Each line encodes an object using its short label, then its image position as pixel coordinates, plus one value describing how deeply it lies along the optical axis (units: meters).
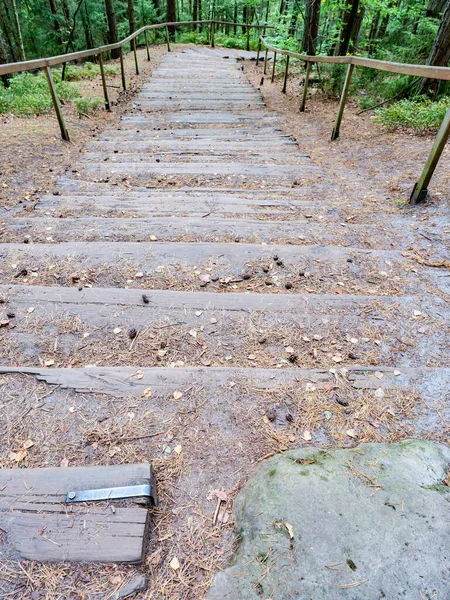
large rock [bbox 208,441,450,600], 1.18
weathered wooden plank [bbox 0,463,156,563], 1.25
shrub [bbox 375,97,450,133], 5.68
